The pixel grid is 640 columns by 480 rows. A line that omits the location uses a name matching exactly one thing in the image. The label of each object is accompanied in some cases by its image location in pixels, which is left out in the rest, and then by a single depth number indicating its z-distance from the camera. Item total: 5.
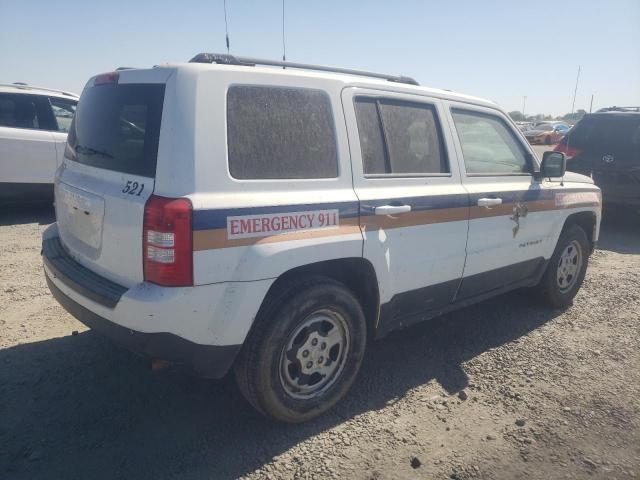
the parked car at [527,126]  32.96
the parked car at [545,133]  29.02
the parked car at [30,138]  6.84
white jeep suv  2.32
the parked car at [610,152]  7.34
